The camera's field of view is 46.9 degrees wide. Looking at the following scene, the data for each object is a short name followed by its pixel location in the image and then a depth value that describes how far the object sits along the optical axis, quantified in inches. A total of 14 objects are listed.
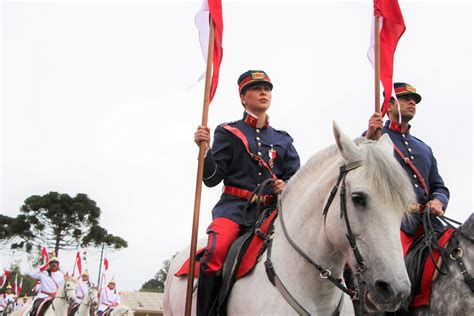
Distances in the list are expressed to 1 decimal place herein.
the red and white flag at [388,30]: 277.4
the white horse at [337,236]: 148.1
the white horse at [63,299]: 760.3
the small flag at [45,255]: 984.9
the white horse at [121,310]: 1000.9
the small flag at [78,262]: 963.1
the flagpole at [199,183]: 215.9
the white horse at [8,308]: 1246.8
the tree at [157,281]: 3585.1
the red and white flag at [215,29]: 259.6
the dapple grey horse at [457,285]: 214.7
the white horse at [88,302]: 833.5
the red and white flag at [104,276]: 1120.1
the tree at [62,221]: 2170.3
